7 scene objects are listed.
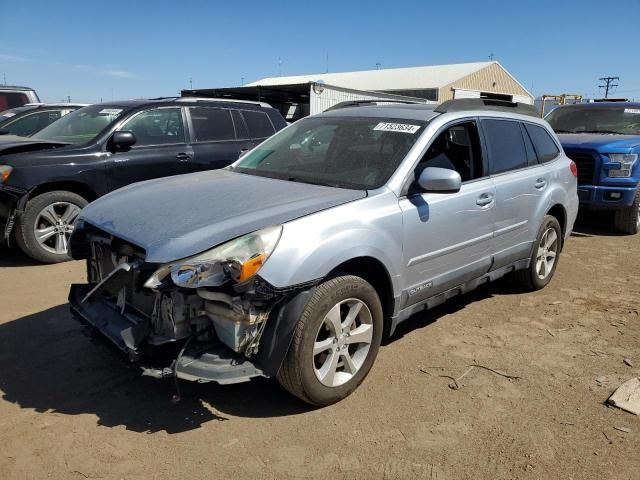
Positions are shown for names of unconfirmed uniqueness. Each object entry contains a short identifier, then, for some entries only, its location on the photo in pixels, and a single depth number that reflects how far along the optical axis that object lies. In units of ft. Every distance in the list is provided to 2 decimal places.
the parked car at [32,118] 30.66
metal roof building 65.87
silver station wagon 8.77
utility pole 186.91
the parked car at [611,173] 26.20
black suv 18.53
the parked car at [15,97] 38.37
